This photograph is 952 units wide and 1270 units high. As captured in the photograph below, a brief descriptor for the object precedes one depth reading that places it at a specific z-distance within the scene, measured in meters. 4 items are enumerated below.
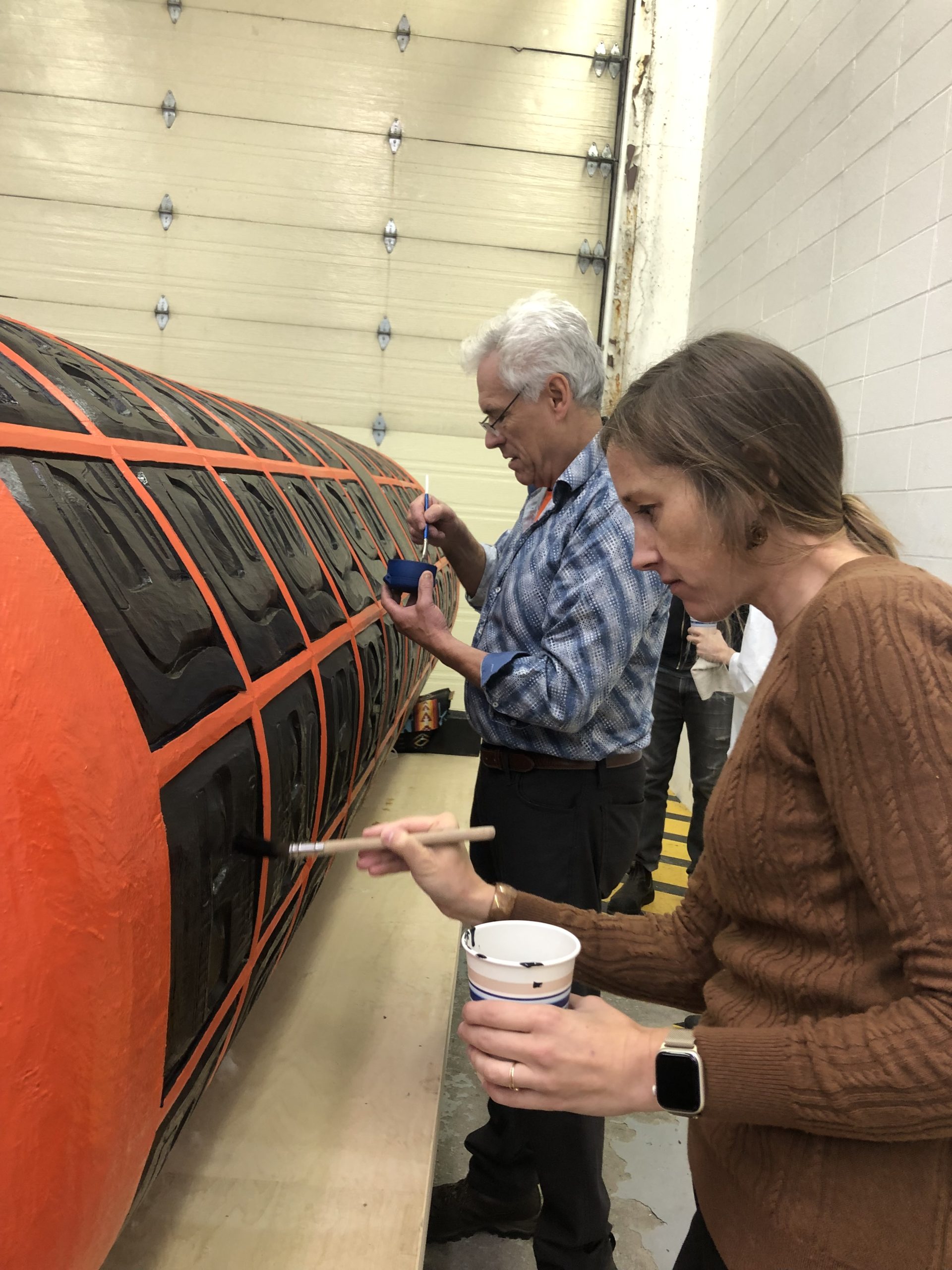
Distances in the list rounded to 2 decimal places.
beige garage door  4.65
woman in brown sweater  0.65
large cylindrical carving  0.61
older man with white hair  1.43
